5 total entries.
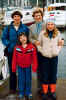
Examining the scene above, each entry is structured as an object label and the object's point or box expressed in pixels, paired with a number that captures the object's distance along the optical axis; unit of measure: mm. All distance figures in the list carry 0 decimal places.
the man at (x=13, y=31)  3934
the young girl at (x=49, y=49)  3785
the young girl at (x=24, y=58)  3803
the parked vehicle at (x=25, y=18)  18403
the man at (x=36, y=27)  3941
